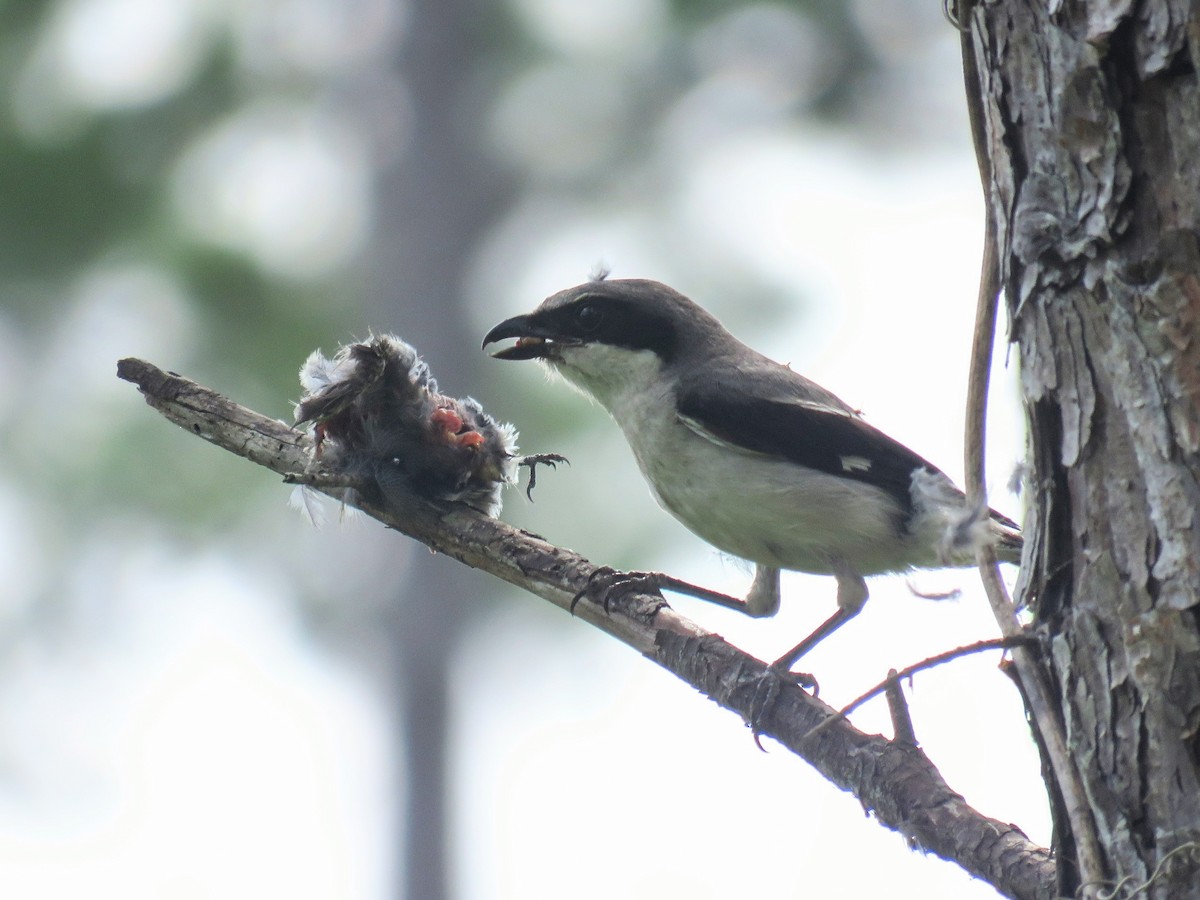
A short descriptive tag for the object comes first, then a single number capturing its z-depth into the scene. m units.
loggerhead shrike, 9.55
